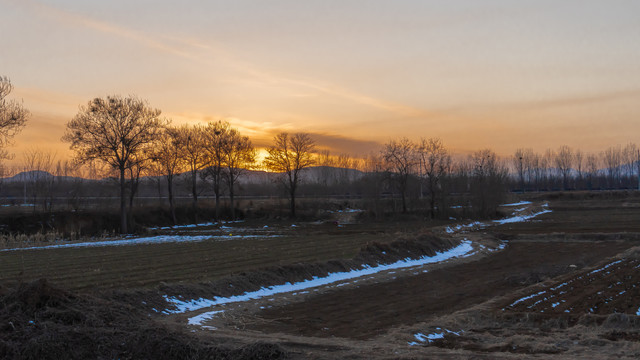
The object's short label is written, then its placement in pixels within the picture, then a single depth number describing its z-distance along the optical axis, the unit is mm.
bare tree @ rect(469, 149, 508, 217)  65312
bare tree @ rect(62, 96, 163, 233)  51156
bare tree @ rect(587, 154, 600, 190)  149000
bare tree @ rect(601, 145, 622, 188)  150125
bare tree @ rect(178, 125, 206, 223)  72562
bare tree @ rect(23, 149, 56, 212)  58625
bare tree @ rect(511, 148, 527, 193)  152250
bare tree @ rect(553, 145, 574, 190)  153875
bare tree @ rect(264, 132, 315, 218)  78688
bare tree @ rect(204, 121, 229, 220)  73438
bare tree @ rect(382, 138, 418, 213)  71688
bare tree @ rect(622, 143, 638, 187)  158500
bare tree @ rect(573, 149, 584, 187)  147475
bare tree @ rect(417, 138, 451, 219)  68375
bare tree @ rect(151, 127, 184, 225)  67250
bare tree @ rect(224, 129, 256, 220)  75250
